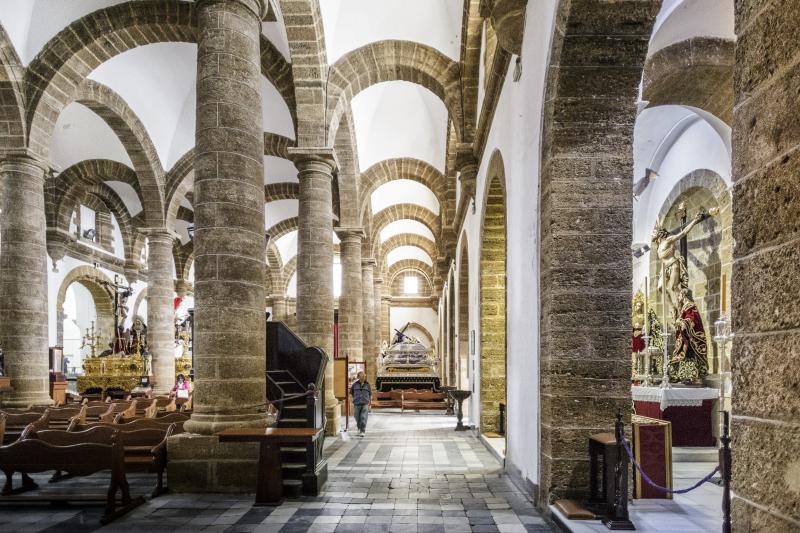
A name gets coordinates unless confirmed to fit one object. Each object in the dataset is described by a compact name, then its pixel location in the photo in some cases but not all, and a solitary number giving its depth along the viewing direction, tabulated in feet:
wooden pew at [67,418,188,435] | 24.25
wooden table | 19.51
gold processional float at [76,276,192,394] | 57.00
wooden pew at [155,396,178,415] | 36.79
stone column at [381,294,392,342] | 121.19
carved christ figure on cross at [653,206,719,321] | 31.53
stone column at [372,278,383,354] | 89.72
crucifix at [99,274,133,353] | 62.44
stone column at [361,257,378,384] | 74.90
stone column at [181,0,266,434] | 21.35
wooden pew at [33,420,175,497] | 20.29
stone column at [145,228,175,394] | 53.83
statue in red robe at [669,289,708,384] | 31.78
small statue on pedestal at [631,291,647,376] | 34.45
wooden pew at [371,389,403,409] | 61.36
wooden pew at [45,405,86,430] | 28.68
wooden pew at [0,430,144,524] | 17.97
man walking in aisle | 40.81
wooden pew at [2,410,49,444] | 27.34
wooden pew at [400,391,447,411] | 58.44
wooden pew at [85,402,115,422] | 32.45
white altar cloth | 28.63
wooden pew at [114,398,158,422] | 31.23
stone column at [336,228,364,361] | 55.93
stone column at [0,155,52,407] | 34.27
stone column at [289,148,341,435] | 37.68
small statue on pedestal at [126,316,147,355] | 65.21
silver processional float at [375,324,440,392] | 73.10
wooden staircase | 21.40
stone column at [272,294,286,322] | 97.71
